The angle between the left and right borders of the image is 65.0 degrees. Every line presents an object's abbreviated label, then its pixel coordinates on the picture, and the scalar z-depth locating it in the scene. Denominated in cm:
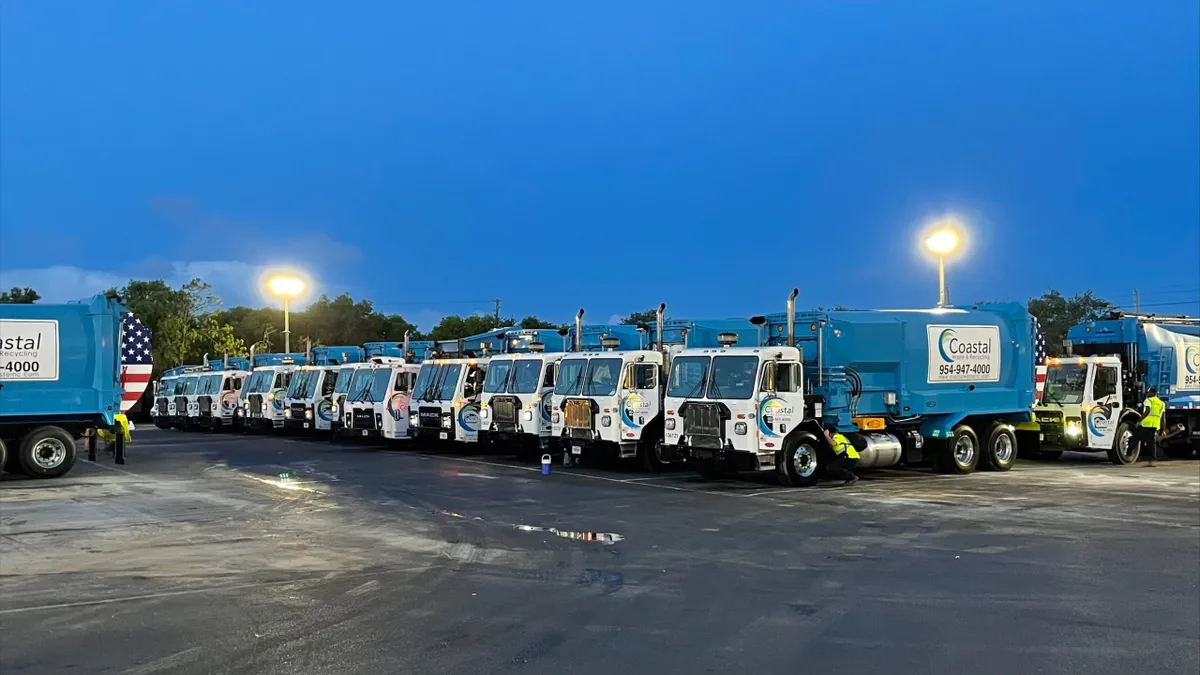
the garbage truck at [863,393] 1541
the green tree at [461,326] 5429
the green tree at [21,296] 5775
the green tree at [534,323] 5566
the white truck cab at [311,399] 2914
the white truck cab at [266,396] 3222
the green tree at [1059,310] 5012
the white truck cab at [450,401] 2262
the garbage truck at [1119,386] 2047
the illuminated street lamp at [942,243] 2244
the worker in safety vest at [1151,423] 2020
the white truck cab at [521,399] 2017
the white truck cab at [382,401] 2466
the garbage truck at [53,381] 1755
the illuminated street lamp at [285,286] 4003
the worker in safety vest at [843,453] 1585
